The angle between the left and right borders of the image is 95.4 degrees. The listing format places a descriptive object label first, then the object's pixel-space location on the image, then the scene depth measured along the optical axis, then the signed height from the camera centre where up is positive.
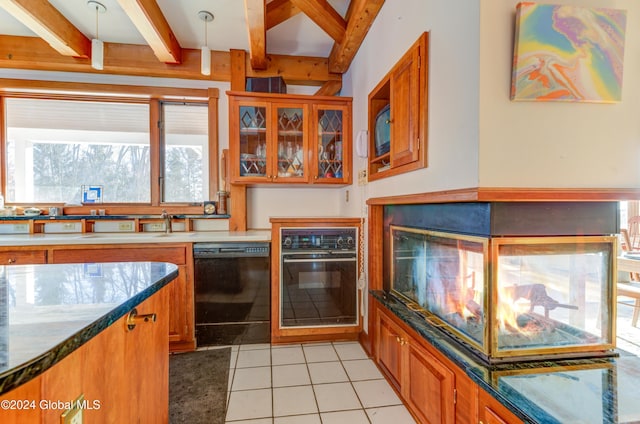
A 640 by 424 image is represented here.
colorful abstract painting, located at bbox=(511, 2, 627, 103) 1.02 +0.55
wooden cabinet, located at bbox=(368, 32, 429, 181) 1.44 +0.55
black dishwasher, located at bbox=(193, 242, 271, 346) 2.42 -0.73
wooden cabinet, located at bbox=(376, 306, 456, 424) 1.28 -0.87
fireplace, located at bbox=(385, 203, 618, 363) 1.11 -0.29
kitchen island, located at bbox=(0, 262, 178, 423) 0.54 -0.30
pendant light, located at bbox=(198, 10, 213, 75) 2.60 +1.33
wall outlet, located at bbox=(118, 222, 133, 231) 2.92 -0.19
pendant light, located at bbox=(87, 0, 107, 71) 2.25 +1.22
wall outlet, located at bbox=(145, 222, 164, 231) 2.96 -0.20
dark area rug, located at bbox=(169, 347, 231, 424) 1.66 -1.19
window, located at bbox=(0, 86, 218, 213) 2.90 +0.61
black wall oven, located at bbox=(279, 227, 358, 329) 2.50 -0.61
